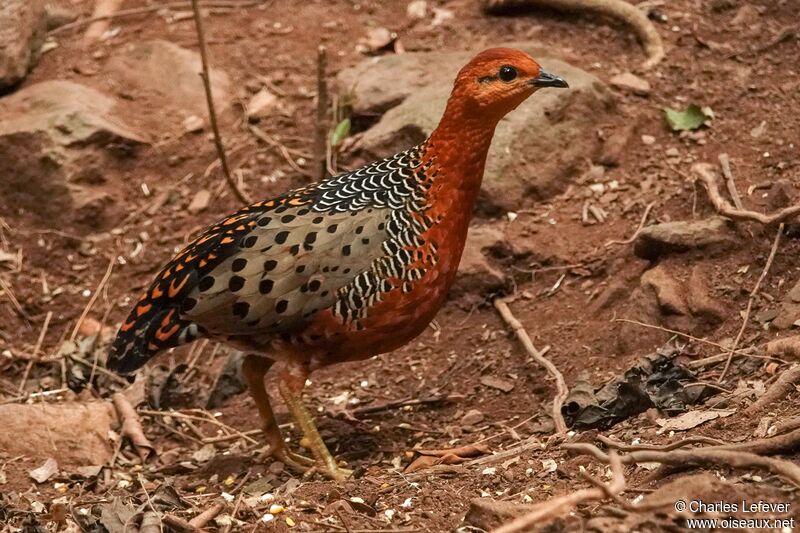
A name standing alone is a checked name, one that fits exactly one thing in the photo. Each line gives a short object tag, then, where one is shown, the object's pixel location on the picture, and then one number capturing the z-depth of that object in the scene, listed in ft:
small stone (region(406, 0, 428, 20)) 53.52
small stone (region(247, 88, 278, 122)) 50.21
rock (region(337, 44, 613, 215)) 42.78
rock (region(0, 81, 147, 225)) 47.32
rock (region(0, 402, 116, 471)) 35.65
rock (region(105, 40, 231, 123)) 50.90
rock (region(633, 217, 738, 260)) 35.83
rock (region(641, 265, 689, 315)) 34.78
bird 31.96
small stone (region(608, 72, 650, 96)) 45.93
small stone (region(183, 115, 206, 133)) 49.85
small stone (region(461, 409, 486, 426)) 35.37
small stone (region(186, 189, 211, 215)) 47.37
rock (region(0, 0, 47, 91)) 49.96
